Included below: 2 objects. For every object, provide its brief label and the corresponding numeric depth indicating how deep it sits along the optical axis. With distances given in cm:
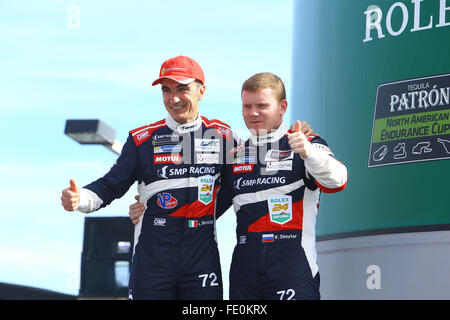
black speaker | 1978
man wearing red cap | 863
